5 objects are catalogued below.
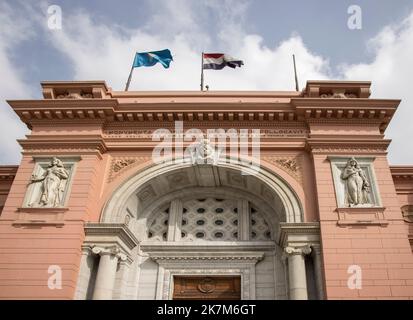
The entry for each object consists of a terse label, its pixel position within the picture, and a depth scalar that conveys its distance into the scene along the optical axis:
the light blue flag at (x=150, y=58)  16.17
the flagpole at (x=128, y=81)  16.15
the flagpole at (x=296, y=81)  16.61
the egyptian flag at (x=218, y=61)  16.17
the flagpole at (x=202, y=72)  15.73
